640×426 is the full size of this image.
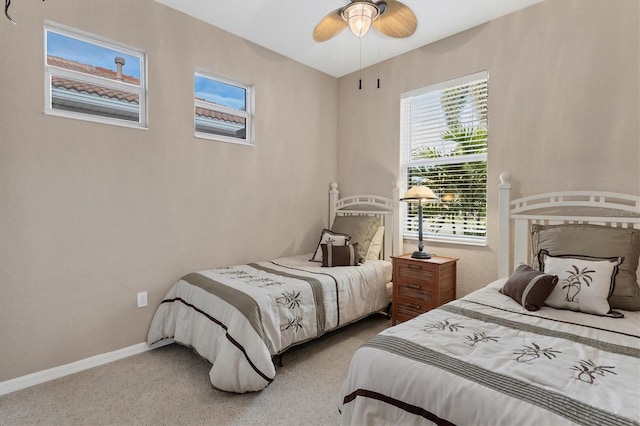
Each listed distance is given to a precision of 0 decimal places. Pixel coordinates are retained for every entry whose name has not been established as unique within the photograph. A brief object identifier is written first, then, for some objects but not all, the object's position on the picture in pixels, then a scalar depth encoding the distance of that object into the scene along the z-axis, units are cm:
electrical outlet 280
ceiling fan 197
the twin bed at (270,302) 218
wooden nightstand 300
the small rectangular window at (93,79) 246
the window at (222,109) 325
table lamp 317
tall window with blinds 322
